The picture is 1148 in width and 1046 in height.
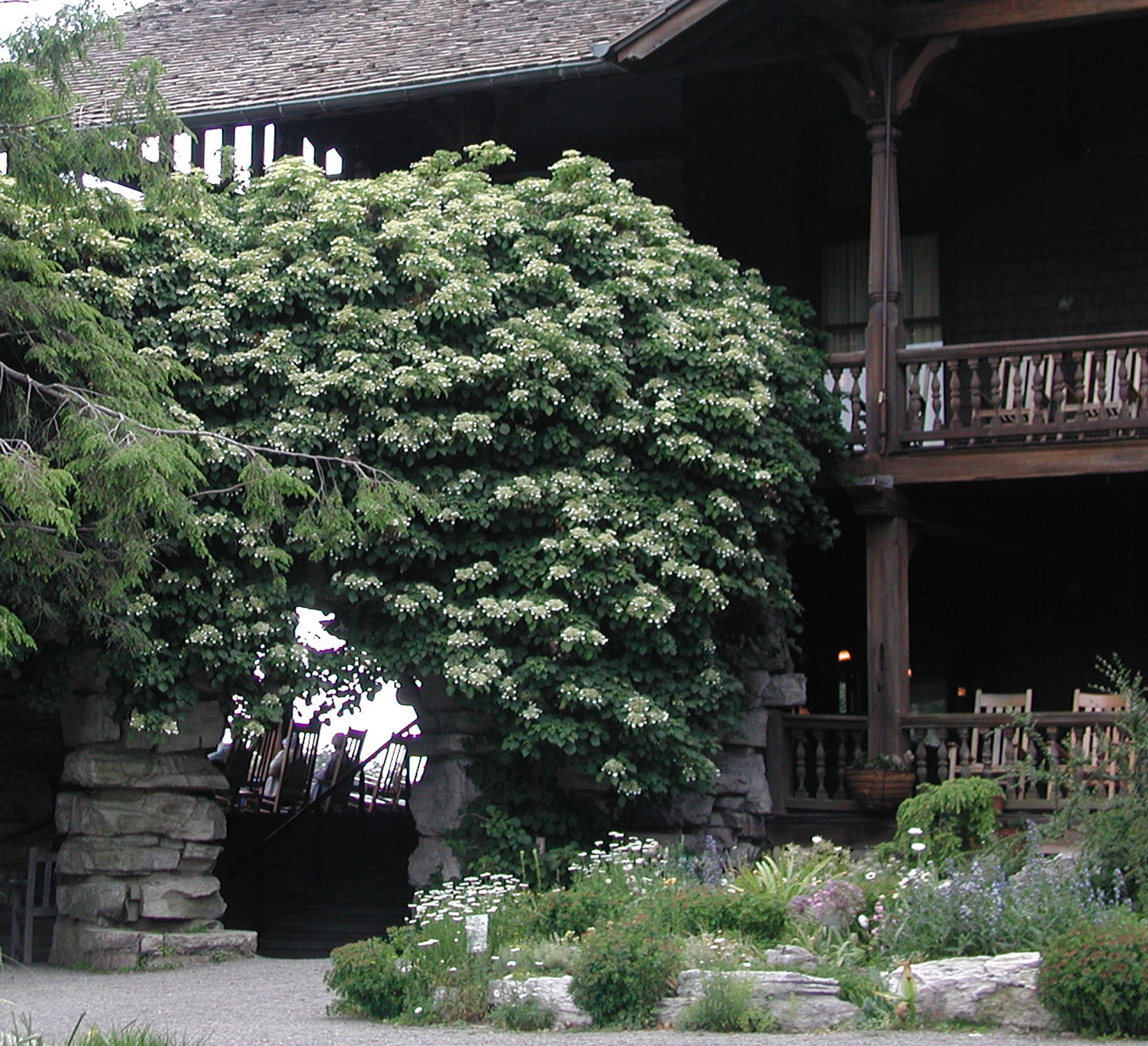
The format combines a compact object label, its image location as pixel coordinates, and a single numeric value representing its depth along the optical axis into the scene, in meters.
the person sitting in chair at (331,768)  19.36
